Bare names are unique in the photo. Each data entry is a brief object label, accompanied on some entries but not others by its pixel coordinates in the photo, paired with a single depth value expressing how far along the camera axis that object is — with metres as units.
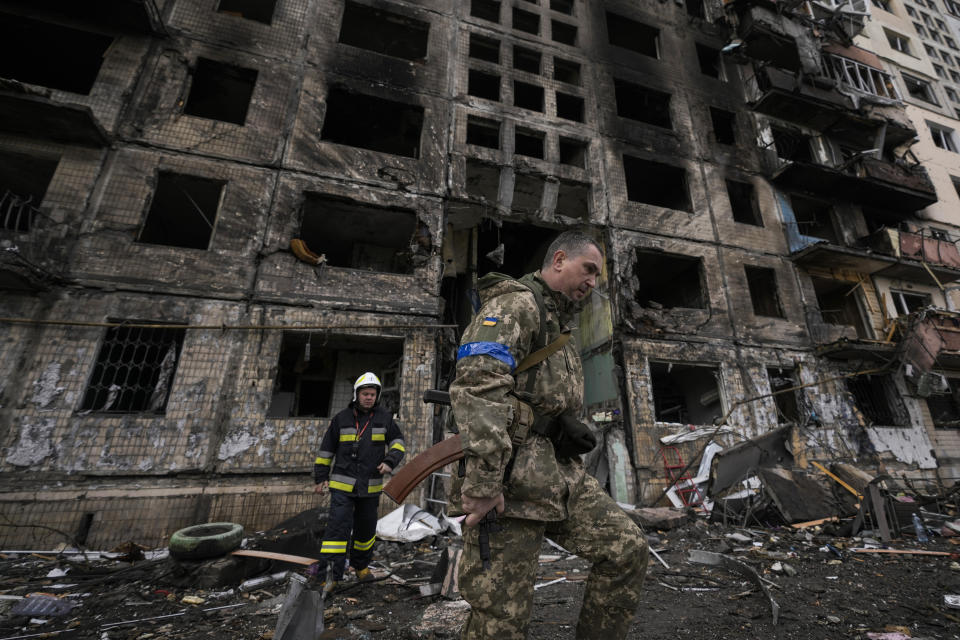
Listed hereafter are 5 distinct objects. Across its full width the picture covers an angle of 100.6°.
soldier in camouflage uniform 1.59
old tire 3.87
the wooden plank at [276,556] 4.04
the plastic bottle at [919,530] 5.30
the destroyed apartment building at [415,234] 6.29
